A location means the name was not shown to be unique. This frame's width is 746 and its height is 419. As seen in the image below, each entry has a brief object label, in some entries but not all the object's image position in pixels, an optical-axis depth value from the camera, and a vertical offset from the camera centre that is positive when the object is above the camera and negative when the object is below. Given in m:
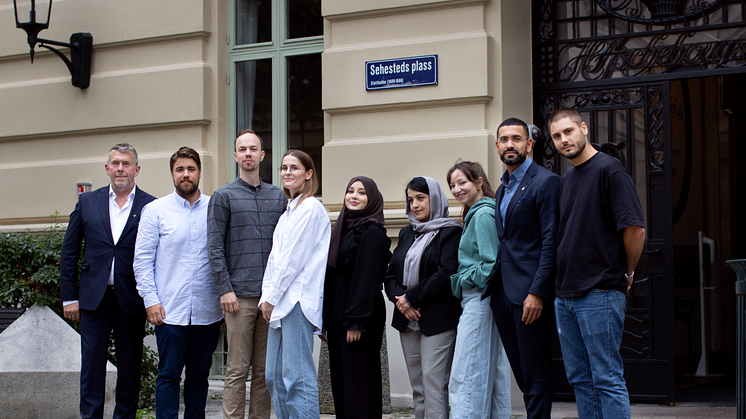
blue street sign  6.21 +1.28
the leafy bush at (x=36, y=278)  6.06 -0.44
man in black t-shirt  3.91 -0.26
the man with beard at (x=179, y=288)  4.89 -0.44
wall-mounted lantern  7.27 +1.83
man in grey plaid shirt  4.85 -0.27
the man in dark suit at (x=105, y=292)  5.05 -0.47
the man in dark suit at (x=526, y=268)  4.20 -0.28
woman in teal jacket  4.43 -0.71
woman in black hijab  4.67 -0.51
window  7.21 +1.48
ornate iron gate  5.98 +1.09
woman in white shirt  4.59 -0.54
